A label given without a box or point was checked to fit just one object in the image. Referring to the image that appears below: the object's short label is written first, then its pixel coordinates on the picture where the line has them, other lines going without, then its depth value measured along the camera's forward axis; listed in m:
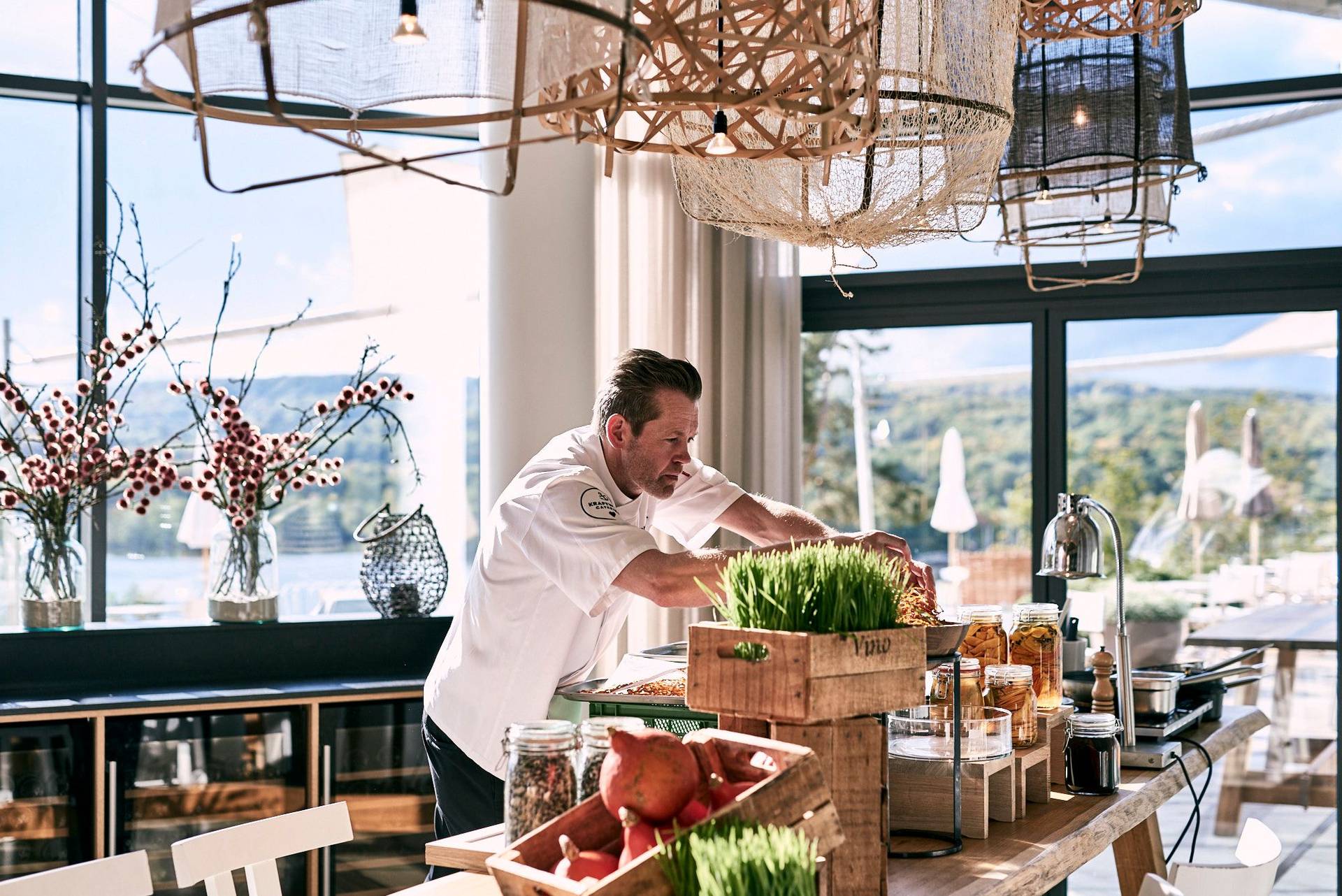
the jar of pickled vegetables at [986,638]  2.20
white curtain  4.48
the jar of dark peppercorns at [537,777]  1.50
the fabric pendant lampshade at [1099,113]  2.72
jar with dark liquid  2.19
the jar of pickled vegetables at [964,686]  1.98
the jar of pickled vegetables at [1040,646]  2.27
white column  4.42
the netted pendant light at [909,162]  1.98
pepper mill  2.44
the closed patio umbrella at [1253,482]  4.34
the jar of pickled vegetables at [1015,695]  2.08
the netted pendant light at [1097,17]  2.46
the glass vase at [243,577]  3.83
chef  2.39
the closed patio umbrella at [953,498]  4.66
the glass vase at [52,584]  3.66
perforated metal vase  4.05
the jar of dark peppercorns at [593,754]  1.50
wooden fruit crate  1.32
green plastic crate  1.97
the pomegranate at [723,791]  1.39
